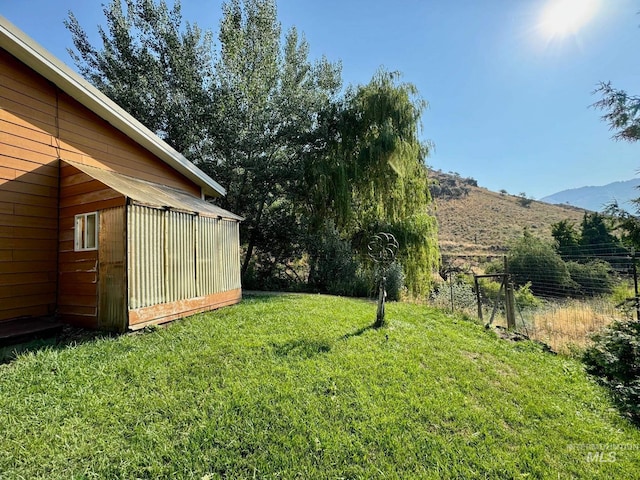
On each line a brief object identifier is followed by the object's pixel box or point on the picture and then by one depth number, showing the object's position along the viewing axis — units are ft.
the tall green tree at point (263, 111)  34.24
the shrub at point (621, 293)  18.51
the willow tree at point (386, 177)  34.83
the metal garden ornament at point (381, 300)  18.01
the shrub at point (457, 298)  27.76
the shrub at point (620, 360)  11.69
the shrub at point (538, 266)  26.13
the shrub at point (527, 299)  28.77
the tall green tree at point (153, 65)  33.78
